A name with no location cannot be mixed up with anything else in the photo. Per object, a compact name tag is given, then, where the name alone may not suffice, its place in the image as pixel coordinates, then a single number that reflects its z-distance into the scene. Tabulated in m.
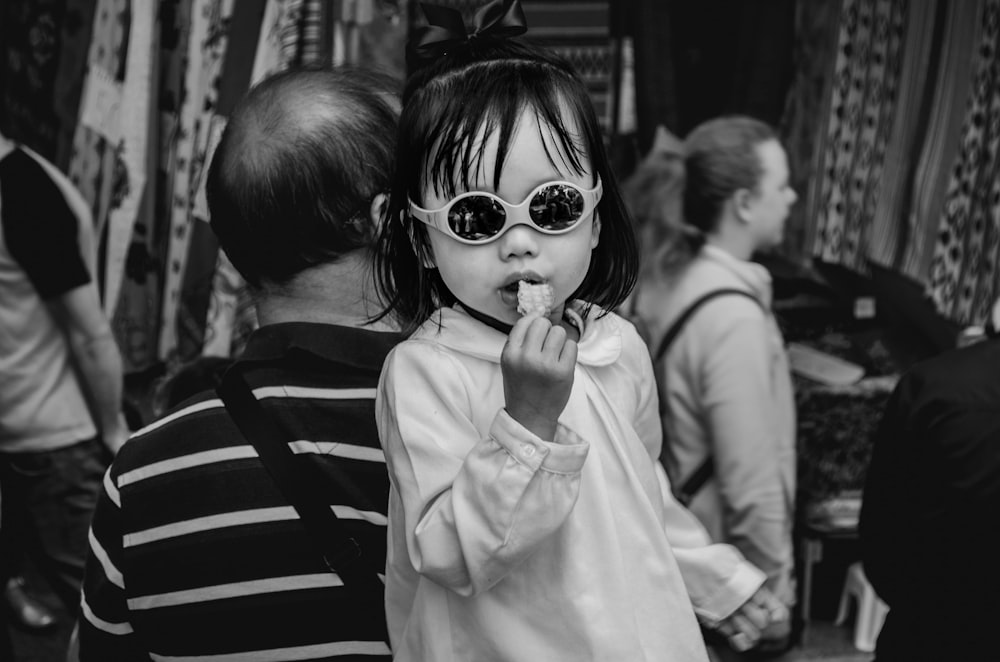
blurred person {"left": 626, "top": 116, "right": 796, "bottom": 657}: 3.08
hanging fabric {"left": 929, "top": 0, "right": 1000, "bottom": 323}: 3.83
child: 1.12
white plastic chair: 4.07
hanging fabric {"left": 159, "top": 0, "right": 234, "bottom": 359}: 3.18
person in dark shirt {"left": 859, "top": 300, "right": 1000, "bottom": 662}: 2.19
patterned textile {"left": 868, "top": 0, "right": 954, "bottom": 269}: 3.96
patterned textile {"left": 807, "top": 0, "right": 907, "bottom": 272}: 4.01
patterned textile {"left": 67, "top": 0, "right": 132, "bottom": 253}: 3.41
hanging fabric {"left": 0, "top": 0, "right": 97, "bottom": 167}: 3.57
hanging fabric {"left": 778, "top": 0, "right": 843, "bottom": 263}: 4.04
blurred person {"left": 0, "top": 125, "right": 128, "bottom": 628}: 3.00
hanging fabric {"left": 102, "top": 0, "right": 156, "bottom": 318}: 3.30
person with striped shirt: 1.50
